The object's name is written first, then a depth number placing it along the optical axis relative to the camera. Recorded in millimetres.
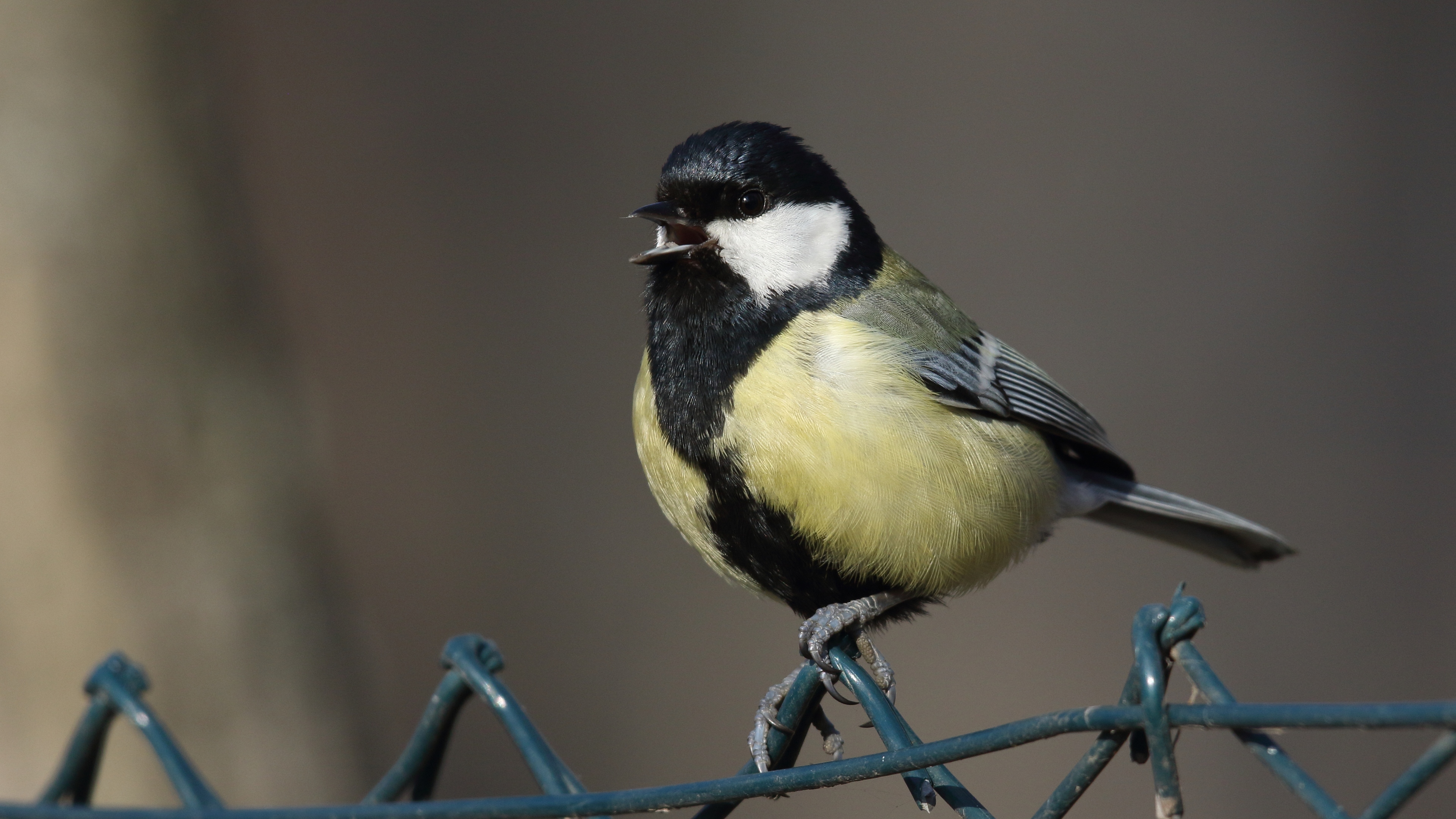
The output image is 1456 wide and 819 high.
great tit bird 3546
